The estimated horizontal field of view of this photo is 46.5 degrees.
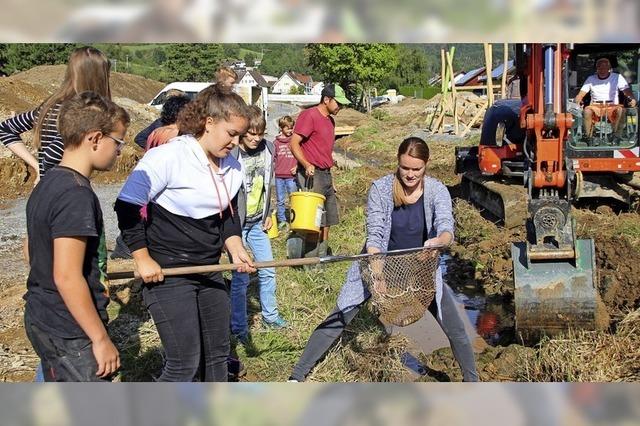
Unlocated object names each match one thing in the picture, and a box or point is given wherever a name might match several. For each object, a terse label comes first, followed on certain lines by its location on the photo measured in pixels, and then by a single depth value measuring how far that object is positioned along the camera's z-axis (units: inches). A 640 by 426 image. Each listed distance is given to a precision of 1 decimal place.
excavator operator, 365.4
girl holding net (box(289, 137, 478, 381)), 166.4
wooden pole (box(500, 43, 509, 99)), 720.4
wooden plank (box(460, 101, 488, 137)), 932.1
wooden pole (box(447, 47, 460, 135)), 861.5
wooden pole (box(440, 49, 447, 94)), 884.2
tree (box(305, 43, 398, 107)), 1877.0
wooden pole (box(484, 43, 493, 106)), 676.9
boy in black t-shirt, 110.3
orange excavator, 214.5
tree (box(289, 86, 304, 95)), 2811.5
